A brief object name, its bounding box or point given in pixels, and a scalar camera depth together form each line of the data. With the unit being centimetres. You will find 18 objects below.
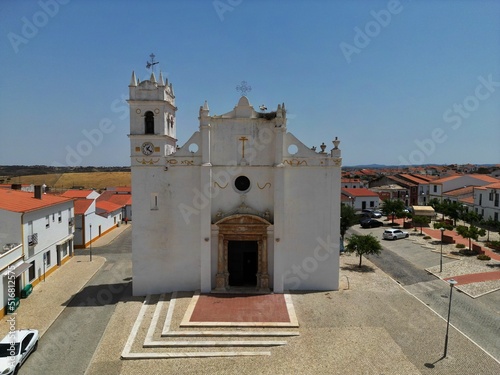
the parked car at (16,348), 1266
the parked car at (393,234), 3484
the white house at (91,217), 3284
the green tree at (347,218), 3189
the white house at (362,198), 5472
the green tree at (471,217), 3504
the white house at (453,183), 5722
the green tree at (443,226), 3519
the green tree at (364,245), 2414
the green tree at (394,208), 4331
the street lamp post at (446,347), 1359
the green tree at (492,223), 3192
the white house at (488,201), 4081
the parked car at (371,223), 4291
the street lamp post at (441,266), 2420
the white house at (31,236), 1933
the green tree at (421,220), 3716
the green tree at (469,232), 2889
